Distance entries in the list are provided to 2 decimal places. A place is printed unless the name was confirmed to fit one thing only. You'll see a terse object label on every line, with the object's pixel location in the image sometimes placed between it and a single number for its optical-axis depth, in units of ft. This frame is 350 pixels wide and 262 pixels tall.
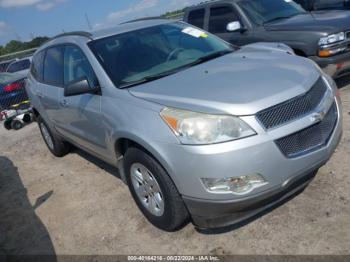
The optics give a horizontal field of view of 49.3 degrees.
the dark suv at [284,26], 19.01
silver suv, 9.03
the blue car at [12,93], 32.40
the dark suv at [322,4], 29.64
